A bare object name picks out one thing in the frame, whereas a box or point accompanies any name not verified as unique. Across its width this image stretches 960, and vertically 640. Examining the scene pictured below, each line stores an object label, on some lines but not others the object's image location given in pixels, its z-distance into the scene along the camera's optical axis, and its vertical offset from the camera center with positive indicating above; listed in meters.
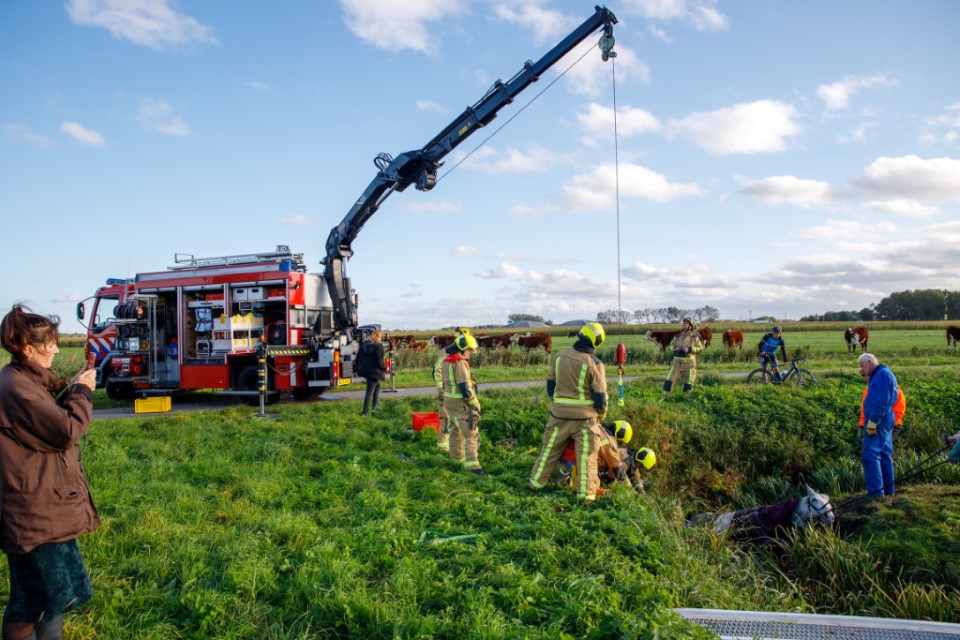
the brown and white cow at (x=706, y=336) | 31.16 -0.53
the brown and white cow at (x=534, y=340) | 29.25 -0.55
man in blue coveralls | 7.84 -1.36
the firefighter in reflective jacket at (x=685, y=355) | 14.08 -0.67
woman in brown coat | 2.95 -0.72
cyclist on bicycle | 15.45 -0.60
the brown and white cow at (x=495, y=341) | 30.77 -0.59
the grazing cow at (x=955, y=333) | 32.65 -0.64
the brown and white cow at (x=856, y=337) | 30.34 -0.75
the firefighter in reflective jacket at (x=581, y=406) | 6.51 -0.85
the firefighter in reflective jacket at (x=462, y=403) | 8.02 -0.99
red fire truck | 13.64 +0.14
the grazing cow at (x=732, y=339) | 28.47 -0.65
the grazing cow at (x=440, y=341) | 29.17 -0.51
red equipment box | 10.27 -1.54
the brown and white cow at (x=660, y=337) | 29.71 -0.52
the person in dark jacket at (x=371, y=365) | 11.85 -0.65
